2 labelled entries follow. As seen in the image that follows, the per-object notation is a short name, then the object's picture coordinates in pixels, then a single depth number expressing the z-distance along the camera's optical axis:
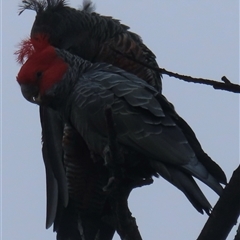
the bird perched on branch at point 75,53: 8.39
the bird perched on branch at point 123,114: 5.91
